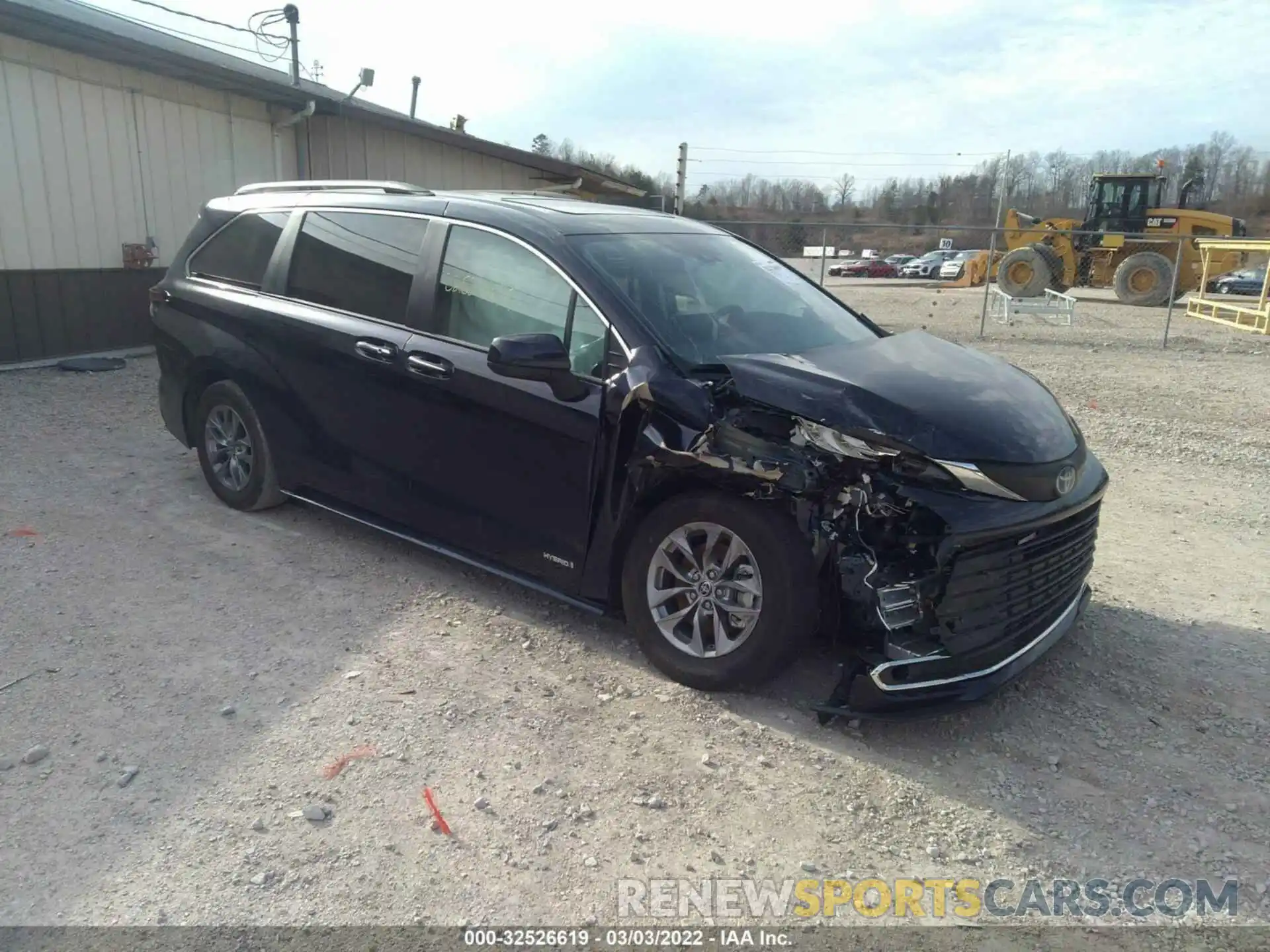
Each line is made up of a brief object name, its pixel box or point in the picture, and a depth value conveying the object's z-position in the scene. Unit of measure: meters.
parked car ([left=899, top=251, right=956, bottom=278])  45.00
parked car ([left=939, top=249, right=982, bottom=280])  41.47
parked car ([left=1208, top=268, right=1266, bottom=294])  30.75
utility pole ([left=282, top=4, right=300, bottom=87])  13.80
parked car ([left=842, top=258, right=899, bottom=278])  47.59
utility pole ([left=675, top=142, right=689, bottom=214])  22.19
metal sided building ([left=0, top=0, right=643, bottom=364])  9.11
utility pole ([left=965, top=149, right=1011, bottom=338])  14.83
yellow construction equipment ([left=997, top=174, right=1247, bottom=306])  22.78
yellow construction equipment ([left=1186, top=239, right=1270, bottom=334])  16.33
